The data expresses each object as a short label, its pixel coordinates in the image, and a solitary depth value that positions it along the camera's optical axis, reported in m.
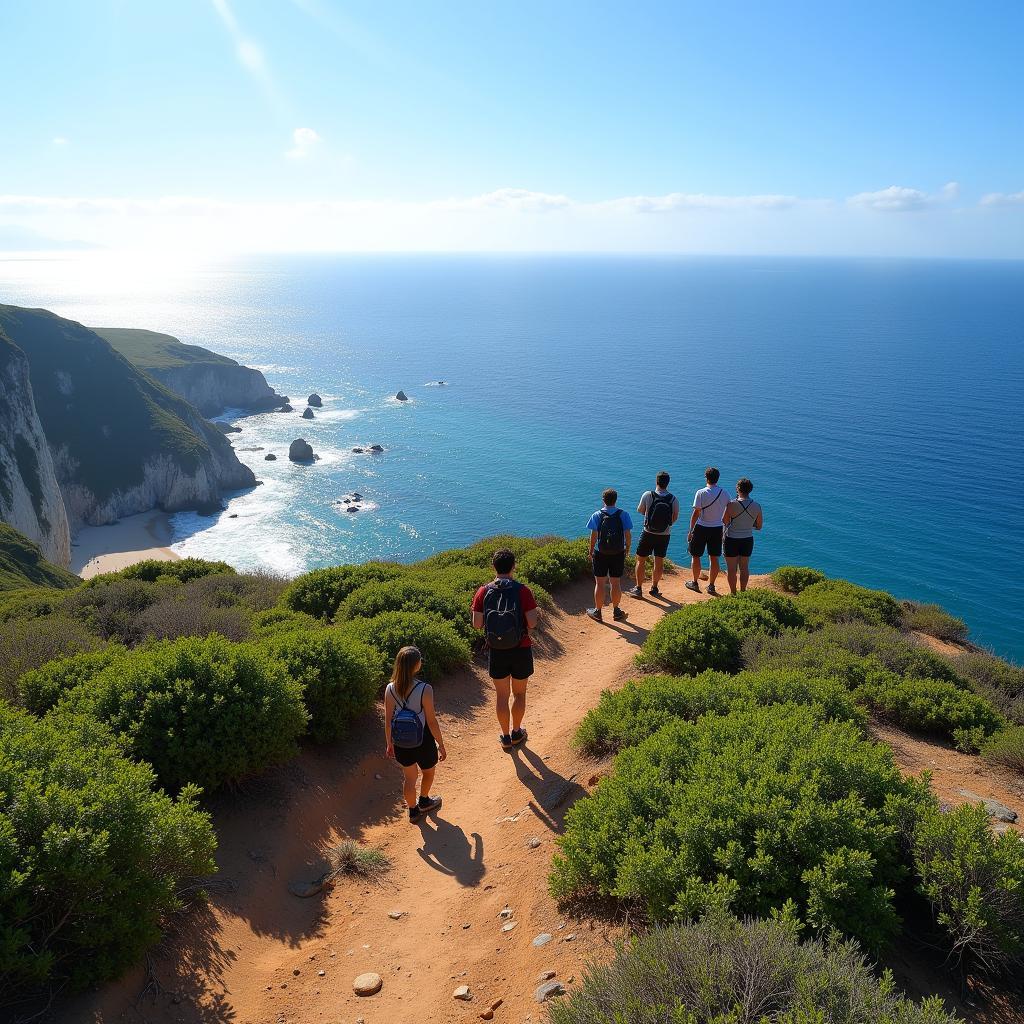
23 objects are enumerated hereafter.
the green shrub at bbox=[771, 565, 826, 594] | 15.55
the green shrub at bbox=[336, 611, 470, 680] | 9.99
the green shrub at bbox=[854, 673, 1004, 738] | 8.08
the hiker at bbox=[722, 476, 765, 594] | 12.56
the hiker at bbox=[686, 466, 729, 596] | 12.82
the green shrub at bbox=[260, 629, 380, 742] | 8.20
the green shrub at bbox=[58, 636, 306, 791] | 6.56
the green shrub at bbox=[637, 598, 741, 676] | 9.53
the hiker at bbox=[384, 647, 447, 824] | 6.64
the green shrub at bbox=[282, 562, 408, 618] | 12.38
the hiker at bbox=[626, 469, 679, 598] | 12.34
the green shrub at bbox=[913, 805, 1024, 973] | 3.98
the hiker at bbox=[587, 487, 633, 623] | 11.48
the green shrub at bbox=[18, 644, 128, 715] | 7.25
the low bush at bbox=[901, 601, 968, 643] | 14.71
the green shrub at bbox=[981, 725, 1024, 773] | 7.17
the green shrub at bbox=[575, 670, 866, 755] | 6.98
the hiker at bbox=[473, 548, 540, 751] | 7.65
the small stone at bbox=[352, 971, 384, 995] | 4.91
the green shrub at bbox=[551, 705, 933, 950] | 4.12
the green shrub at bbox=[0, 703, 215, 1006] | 3.93
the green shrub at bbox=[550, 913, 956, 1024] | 2.95
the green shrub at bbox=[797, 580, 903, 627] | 12.40
